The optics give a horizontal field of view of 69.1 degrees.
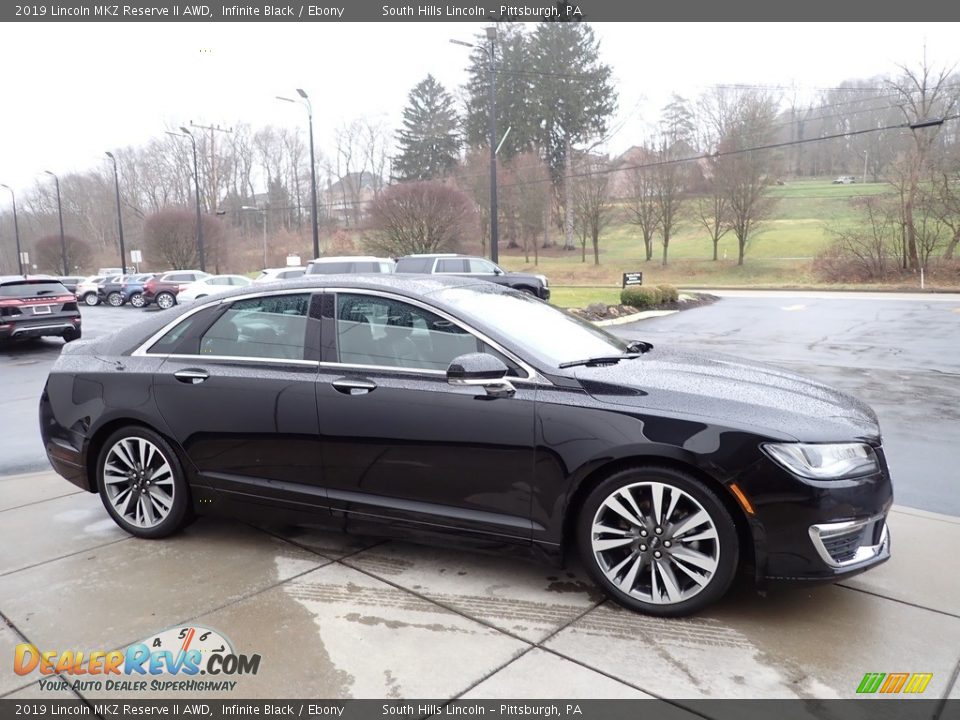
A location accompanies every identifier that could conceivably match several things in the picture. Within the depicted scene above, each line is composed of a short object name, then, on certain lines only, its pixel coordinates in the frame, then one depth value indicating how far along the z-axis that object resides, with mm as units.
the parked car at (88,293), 35747
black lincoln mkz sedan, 3029
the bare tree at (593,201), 48875
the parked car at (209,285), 25352
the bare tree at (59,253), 65000
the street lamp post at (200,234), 39750
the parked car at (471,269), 21594
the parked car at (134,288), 32219
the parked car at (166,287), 31047
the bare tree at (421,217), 34906
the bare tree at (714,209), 43719
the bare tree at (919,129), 33656
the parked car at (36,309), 14562
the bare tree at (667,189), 45250
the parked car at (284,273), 23175
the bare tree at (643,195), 46156
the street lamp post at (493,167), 20797
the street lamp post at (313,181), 27000
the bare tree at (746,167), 42156
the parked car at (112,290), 34669
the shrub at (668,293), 22723
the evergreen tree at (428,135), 65562
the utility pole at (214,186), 71850
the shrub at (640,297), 21688
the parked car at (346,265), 20177
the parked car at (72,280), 40250
